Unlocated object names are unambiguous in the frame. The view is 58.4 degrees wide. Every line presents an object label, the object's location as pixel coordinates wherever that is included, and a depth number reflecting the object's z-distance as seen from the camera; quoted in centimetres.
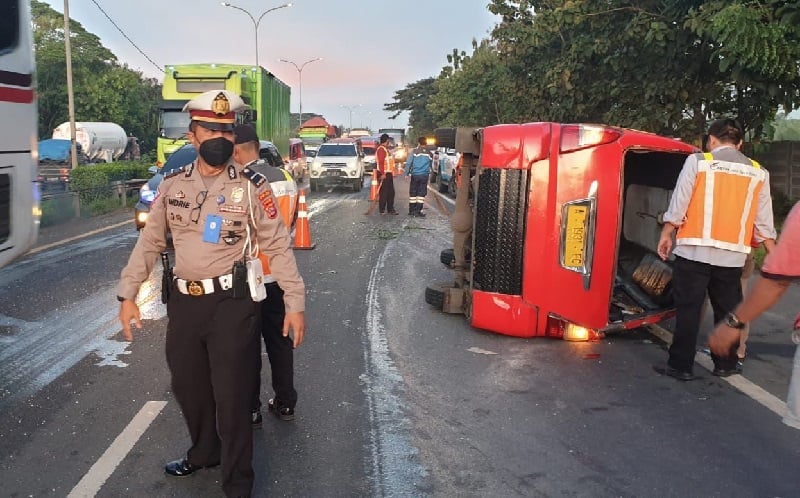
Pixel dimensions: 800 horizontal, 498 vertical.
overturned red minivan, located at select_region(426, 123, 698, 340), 602
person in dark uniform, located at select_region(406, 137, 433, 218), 1711
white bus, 474
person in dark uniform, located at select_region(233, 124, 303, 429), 429
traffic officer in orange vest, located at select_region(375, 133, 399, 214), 1750
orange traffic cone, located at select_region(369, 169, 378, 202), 2062
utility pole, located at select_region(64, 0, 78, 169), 2126
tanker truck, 3797
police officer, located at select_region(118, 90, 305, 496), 329
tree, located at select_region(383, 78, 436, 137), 8269
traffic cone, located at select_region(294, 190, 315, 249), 1197
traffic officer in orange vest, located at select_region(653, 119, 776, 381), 521
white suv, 2619
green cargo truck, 2028
